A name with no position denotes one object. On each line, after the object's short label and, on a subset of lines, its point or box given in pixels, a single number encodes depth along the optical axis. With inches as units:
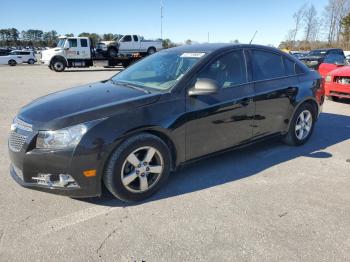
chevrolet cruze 122.1
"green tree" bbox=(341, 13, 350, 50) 2378.4
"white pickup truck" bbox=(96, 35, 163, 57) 1049.5
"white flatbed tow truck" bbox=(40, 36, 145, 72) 919.0
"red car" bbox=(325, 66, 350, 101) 345.4
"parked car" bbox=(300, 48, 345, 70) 657.6
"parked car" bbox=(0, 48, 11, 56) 1482.5
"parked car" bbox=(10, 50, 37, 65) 1408.7
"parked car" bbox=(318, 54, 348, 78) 427.2
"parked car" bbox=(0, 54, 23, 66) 1347.7
